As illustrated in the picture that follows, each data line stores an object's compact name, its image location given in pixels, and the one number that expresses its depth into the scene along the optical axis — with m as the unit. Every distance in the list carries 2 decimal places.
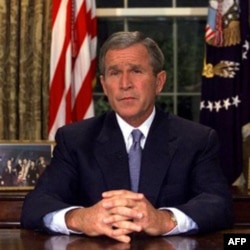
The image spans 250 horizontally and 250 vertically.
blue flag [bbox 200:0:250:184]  4.57
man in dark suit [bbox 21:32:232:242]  2.53
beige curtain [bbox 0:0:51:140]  4.66
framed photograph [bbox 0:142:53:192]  3.98
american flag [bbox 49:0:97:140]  4.58
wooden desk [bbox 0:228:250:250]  2.08
